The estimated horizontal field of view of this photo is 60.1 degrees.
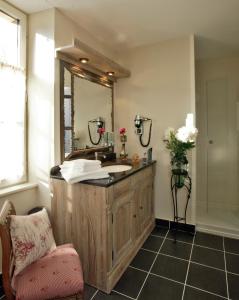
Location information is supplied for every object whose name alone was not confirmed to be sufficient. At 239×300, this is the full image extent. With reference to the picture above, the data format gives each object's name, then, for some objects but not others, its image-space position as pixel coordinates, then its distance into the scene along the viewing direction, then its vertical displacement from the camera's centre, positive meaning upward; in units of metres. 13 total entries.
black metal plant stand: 2.46 -0.45
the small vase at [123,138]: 2.82 +0.16
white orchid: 2.28 +0.17
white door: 3.37 +0.05
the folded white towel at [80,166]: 1.72 -0.13
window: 1.79 +0.50
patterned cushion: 1.36 -0.62
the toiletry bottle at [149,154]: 2.65 -0.06
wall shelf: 1.90 +0.96
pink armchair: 1.22 -0.79
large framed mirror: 2.10 +0.47
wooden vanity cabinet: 1.64 -0.64
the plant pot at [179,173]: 2.44 -0.28
